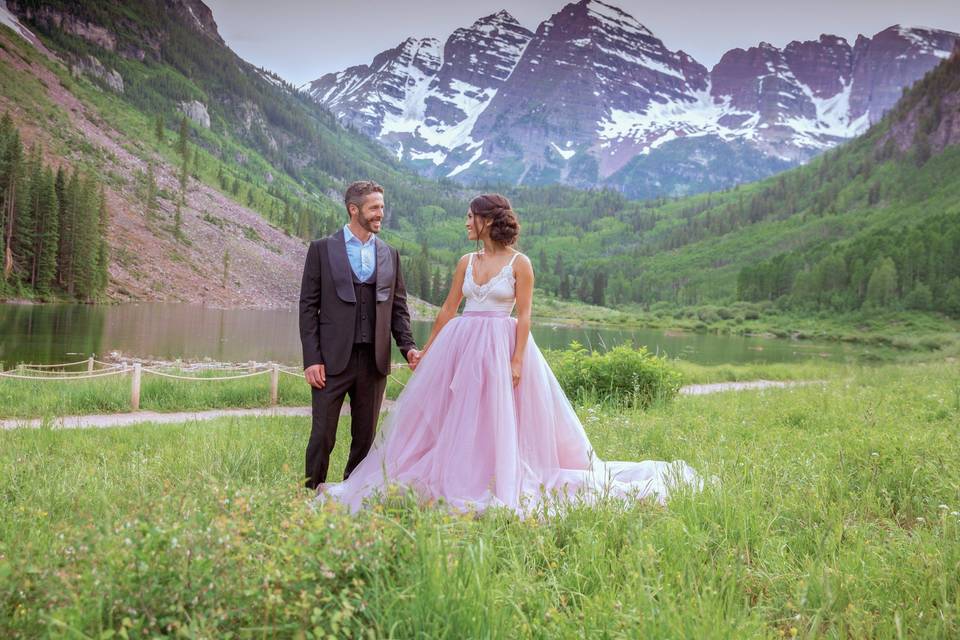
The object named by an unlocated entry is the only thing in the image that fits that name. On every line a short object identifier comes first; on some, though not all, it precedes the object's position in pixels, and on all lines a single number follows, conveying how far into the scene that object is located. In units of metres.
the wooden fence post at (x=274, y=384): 14.04
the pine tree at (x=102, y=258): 66.19
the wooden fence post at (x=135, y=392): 12.24
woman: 4.63
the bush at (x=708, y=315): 117.75
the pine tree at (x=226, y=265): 93.89
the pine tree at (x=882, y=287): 102.38
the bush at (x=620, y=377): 11.81
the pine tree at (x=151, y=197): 96.17
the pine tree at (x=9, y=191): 59.16
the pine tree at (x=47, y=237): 60.72
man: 5.23
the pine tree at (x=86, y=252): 63.34
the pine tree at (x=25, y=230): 60.21
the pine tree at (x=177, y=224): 96.00
